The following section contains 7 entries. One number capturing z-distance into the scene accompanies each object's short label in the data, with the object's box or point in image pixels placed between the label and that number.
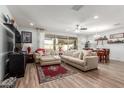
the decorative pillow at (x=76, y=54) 4.05
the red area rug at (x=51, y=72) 2.49
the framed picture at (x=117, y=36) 5.75
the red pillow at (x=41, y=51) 4.98
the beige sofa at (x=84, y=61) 3.21
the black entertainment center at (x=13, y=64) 2.52
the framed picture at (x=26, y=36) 5.68
